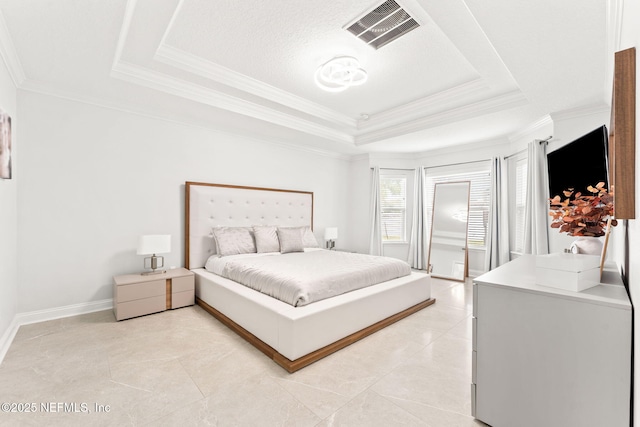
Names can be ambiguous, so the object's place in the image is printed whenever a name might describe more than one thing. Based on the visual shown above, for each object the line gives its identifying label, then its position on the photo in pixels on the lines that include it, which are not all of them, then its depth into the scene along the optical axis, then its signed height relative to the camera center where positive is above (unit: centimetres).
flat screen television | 216 +46
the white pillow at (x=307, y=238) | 485 -39
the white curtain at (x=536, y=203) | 382 +19
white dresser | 122 -66
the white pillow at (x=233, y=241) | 386 -35
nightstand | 304 -89
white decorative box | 138 -28
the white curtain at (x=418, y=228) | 589 -25
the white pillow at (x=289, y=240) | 432 -38
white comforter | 254 -60
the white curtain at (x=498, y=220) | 470 -6
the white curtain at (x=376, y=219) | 594 -6
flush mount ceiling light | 285 +151
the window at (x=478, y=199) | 516 +32
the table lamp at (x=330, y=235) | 556 -38
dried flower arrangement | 188 +1
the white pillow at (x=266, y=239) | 416 -35
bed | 229 -84
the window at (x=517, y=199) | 447 +28
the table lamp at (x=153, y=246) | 322 -35
